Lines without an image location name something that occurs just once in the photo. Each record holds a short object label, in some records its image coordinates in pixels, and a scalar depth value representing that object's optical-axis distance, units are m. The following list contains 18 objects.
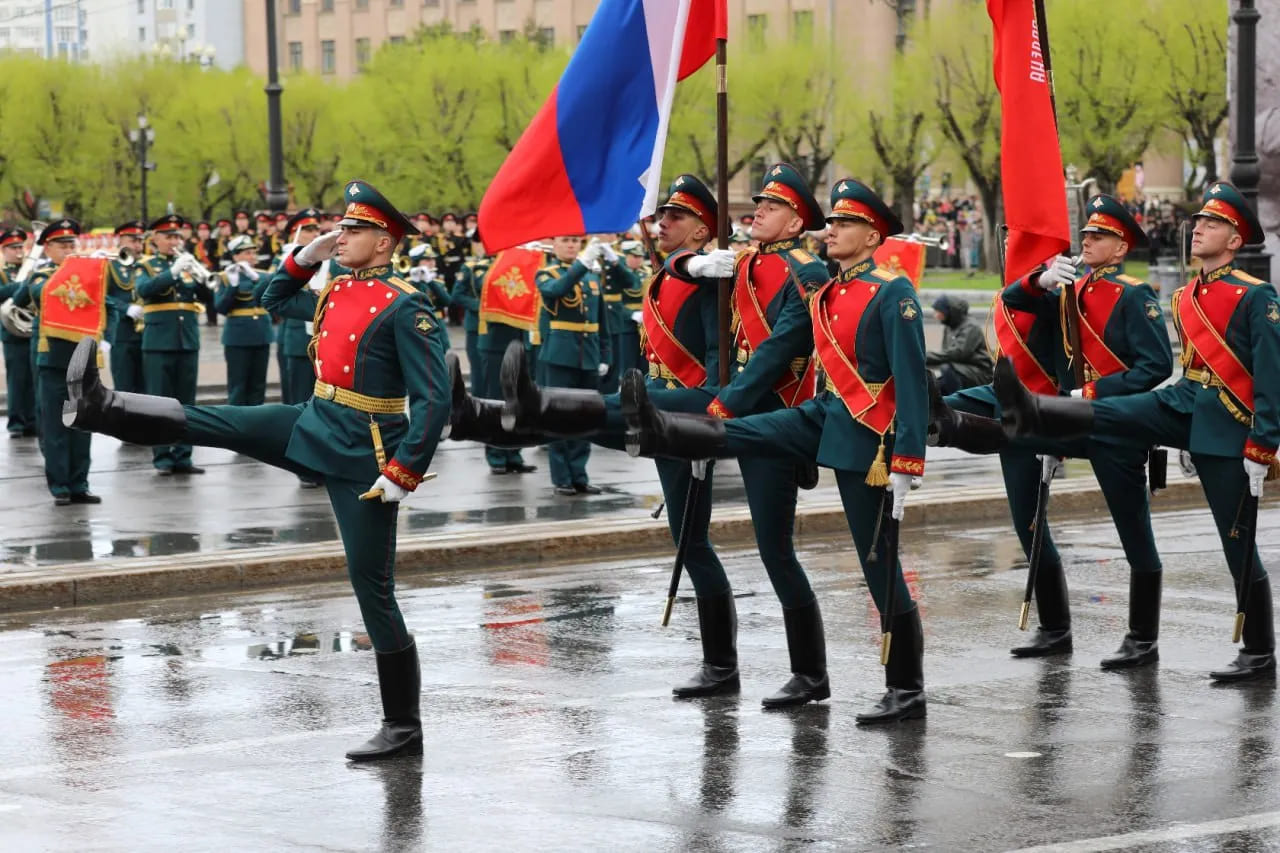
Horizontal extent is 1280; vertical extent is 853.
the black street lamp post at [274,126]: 32.00
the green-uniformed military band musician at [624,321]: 19.84
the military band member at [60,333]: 15.51
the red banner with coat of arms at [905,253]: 19.41
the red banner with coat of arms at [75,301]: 16.80
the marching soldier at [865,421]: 8.09
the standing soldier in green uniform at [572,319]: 17.09
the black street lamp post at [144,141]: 62.14
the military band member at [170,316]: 18.11
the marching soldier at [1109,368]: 9.36
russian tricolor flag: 9.20
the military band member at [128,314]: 17.77
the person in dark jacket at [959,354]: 19.53
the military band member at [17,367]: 20.62
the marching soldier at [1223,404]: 8.77
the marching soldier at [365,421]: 7.82
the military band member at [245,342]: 18.25
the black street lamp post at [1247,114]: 24.48
